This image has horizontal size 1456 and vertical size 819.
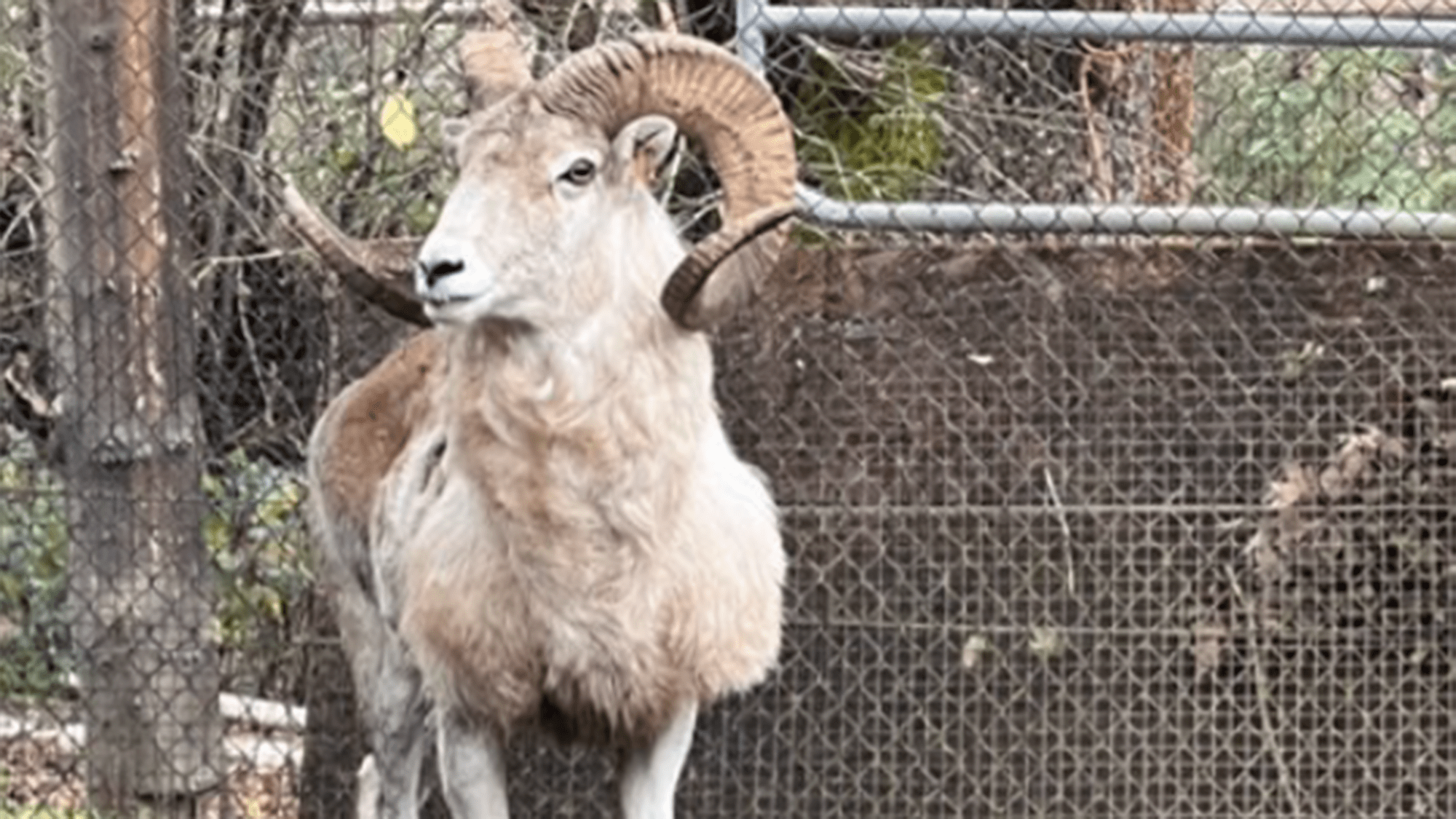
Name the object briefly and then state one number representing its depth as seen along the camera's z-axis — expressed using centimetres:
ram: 1573
